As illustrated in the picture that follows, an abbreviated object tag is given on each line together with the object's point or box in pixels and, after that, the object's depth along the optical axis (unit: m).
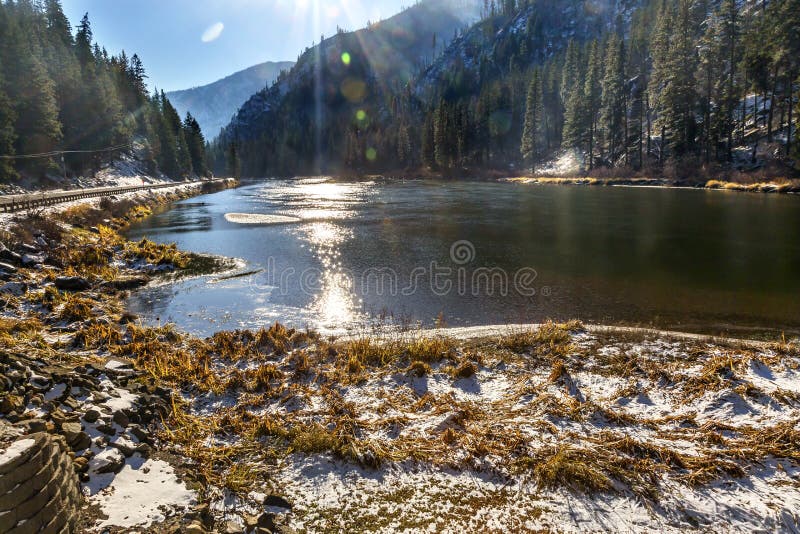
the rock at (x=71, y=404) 6.50
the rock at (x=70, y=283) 16.28
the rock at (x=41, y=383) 6.59
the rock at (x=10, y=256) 17.22
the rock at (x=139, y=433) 6.55
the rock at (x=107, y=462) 5.56
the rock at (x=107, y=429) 6.26
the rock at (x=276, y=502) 5.53
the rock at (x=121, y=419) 6.60
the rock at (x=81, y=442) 5.70
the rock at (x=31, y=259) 17.88
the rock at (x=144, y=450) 6.22
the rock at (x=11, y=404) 5.62
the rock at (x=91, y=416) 6.33
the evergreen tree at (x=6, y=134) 43.41
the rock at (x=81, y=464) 5.38
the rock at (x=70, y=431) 5.69
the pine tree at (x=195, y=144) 116.69
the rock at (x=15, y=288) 14.53
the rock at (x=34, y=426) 5.05
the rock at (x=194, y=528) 4.60
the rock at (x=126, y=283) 17.83
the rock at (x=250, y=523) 5.05
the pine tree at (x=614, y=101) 84.94
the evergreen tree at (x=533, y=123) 103.62
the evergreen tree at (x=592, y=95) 89.96
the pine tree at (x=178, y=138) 102.06
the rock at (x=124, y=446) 6.07
